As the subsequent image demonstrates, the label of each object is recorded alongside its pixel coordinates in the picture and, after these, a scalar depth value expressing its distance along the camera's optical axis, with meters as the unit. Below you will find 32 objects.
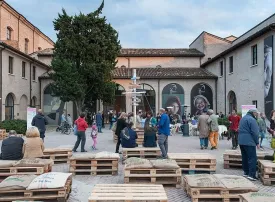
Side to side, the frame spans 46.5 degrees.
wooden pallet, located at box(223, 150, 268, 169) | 10.16
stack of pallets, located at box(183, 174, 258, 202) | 6.41
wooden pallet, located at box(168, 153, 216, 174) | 9.37
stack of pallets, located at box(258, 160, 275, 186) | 8.11
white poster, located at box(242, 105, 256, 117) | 15.73
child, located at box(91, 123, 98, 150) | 14.47
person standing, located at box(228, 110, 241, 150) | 15.14
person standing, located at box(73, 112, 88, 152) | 13.45
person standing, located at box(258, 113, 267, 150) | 15.47
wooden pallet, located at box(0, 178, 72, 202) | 6.20
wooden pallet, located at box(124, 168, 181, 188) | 7.95
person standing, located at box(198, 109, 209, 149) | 14.87
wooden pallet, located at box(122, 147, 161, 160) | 10.87
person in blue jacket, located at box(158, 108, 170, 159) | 11.21
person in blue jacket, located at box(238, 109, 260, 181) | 8.57
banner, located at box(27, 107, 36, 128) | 16.26
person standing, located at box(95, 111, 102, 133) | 23.09
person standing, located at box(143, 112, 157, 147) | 12.35
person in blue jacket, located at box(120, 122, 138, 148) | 11.66
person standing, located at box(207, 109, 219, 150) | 14.84
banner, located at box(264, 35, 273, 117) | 21.00
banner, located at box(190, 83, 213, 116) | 34.69
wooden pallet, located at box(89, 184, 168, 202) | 5.32
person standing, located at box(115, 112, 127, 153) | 12.55
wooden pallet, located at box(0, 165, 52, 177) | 7.88
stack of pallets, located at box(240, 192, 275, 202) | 4.96
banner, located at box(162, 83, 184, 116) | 34.59
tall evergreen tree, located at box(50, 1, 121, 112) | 28.58
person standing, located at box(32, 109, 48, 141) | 13.70
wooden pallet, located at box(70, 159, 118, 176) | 9.35
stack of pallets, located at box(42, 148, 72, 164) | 11.17
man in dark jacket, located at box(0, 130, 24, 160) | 8.87
